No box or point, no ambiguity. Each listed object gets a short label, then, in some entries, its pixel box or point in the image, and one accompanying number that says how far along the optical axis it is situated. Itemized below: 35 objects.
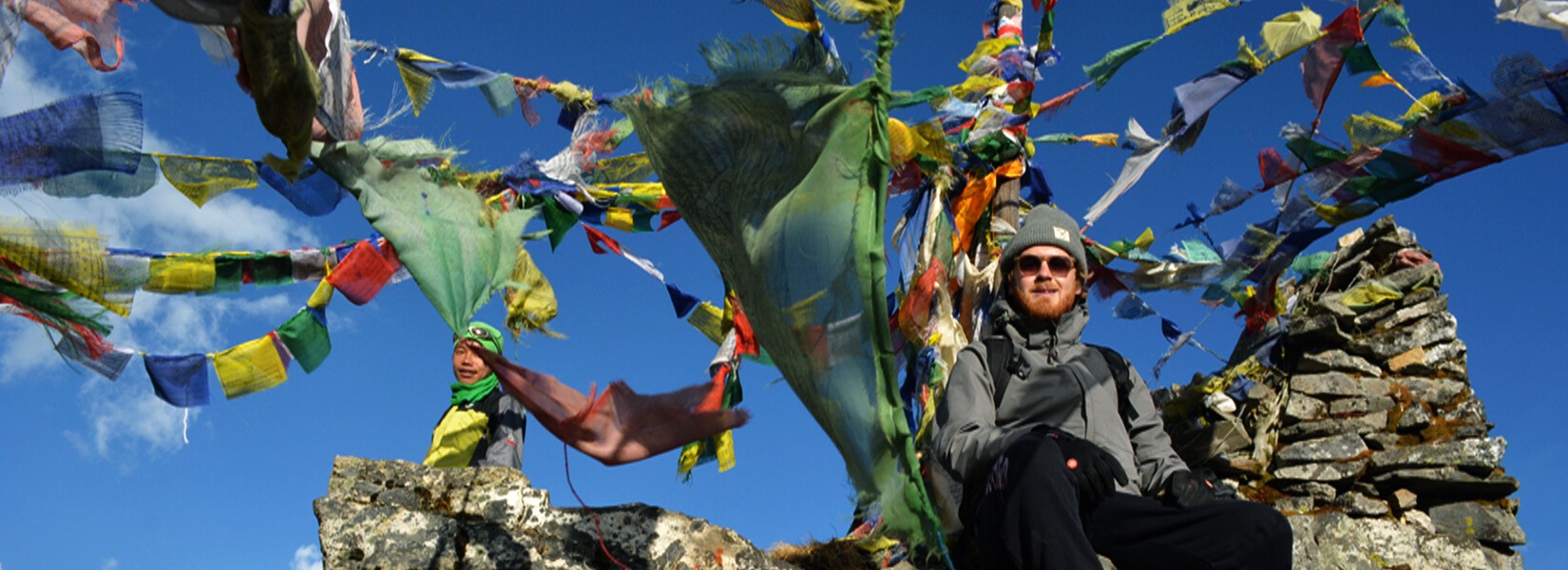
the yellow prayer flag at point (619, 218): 6.18
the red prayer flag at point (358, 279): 5.30
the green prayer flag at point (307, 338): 5.23
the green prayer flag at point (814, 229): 2.52
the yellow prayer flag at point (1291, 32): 5.08
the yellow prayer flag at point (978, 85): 5.96
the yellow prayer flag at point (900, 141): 2.98
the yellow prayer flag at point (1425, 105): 4.85
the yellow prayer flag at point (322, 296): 5.32
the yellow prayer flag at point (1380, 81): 5.05
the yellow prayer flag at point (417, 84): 5.77
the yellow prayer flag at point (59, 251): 2.88
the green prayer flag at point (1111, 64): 5.38
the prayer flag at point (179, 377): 5.32
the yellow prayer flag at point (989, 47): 6.20
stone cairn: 5.75
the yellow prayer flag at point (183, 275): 4.91
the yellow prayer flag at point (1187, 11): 5.13
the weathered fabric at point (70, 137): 2.82
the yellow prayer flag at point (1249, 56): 5.14
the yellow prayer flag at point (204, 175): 4.47
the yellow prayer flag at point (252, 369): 5.28
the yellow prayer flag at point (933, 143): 4.30
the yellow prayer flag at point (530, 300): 4.36
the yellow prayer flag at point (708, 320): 6.67
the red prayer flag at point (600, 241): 6.34
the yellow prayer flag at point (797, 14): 2.79
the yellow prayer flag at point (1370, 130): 5.03
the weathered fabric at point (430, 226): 2.71
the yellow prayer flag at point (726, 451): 6.00
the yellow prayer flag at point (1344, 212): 5.36
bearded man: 2.76
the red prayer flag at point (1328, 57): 5.01
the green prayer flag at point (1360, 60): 5.04
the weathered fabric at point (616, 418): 2.85
